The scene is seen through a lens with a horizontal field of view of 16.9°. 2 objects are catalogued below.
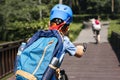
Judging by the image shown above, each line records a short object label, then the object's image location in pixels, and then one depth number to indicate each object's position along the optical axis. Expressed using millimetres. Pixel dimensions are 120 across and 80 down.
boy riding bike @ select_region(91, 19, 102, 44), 24331
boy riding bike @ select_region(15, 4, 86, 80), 3582
